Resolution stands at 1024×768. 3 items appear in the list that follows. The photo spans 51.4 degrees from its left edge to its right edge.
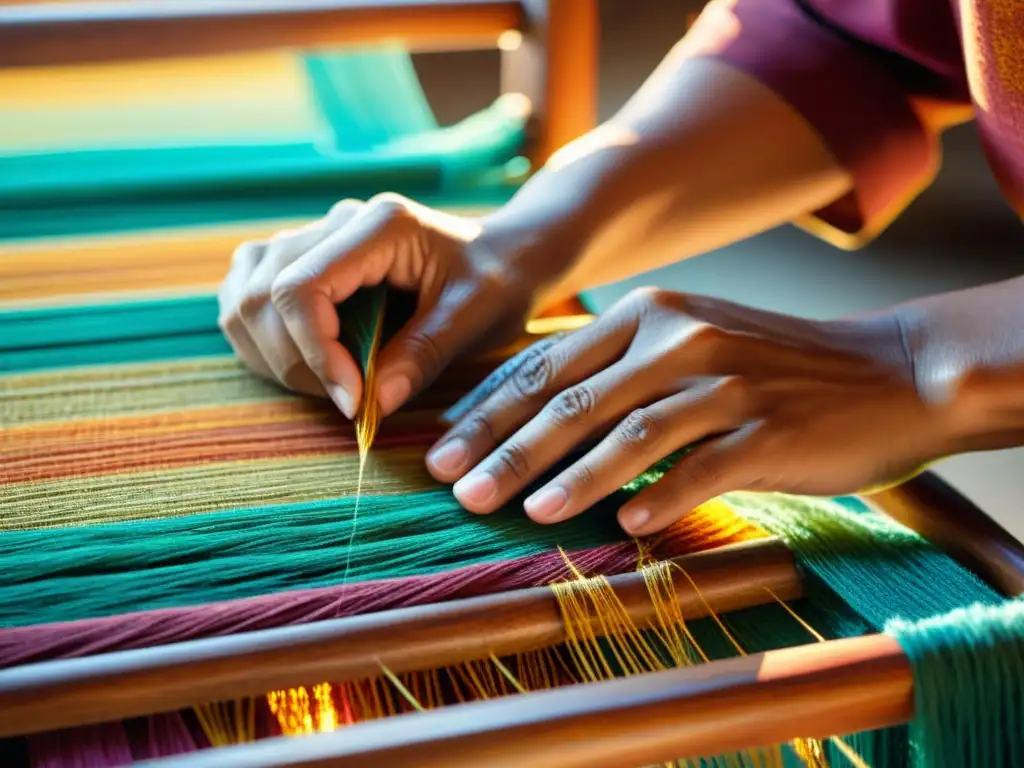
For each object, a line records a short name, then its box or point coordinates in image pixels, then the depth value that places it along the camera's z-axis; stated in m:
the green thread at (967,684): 0.51
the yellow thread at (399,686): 0.53
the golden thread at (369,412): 0.73
